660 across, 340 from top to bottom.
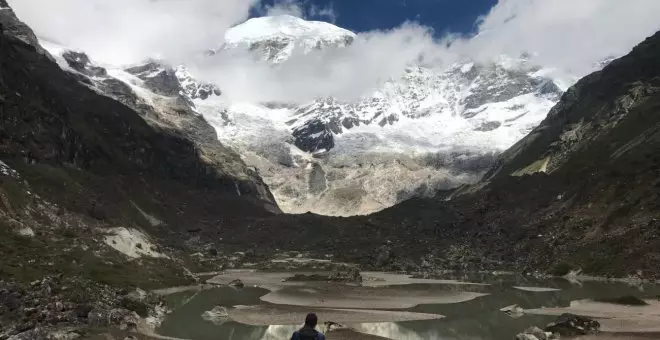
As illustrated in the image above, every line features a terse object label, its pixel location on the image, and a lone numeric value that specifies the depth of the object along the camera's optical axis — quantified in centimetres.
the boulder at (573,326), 4944
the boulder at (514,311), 6855
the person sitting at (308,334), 2201
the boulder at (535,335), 4619
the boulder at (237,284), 12578
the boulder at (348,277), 14220
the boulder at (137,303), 6369
